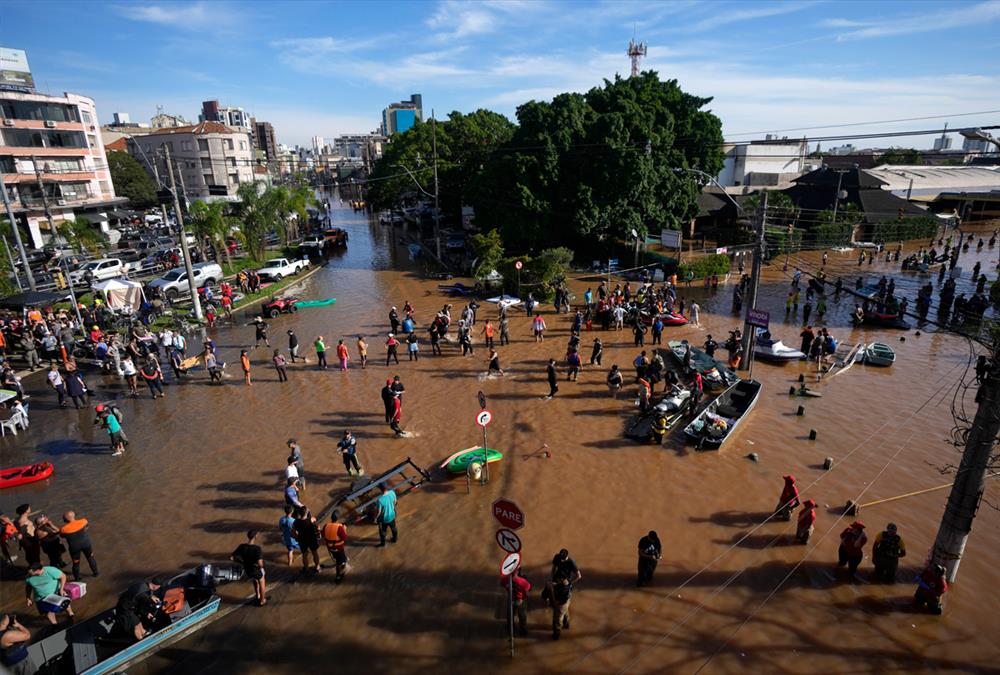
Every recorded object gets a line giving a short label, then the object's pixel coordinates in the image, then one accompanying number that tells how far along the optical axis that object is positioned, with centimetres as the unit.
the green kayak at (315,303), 3158
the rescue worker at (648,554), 977
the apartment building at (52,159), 4659
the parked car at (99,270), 3325
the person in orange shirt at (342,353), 2061
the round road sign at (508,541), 784
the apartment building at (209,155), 7100
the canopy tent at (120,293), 2605
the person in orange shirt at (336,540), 990
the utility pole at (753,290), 1759
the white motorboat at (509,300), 2858
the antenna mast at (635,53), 9019
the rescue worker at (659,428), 1509
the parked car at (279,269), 3669
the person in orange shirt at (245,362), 1931
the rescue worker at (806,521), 1090
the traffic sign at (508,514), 808
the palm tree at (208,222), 3797
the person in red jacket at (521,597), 871
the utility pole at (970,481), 862
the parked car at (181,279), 3075
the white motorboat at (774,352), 2162
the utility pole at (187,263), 2478
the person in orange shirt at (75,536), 1001
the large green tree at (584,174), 3575
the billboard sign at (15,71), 4797
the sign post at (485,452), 1245
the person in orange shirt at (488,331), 2263
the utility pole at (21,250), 2892
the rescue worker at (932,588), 920
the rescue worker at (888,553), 986
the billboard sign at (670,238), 3418
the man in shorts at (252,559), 950
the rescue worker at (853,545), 1002
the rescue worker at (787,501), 1183
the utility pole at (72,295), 2395
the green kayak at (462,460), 1366
